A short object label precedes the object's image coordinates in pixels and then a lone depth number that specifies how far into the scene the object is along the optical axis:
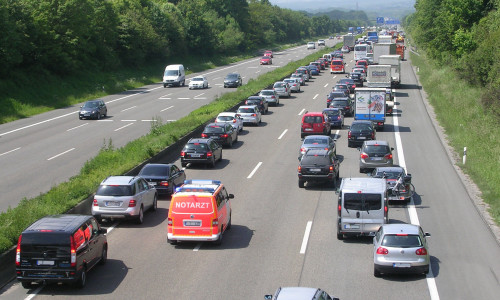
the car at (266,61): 110.19
